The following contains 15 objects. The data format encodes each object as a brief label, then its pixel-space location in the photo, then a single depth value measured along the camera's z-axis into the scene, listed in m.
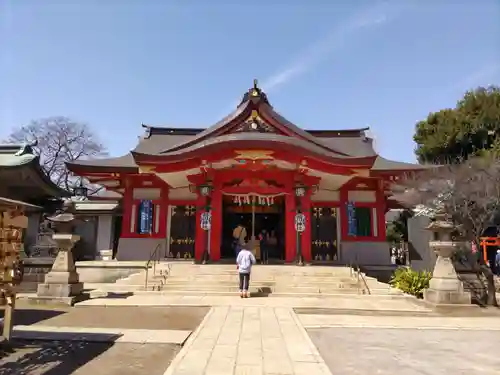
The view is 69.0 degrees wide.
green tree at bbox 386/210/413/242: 28.41
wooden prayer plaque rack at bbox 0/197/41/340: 5.24
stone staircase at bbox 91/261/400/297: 11.84
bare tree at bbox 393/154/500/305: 11.34
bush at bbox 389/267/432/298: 11.41
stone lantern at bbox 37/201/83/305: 9.82
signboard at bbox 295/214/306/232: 15.39
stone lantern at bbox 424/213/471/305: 9.49
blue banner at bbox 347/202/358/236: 17.22
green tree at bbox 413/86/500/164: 25.06
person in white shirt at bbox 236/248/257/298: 10.91
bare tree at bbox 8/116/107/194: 35.53
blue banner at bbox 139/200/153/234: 17.16
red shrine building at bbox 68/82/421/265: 14.85
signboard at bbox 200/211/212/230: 15.44
